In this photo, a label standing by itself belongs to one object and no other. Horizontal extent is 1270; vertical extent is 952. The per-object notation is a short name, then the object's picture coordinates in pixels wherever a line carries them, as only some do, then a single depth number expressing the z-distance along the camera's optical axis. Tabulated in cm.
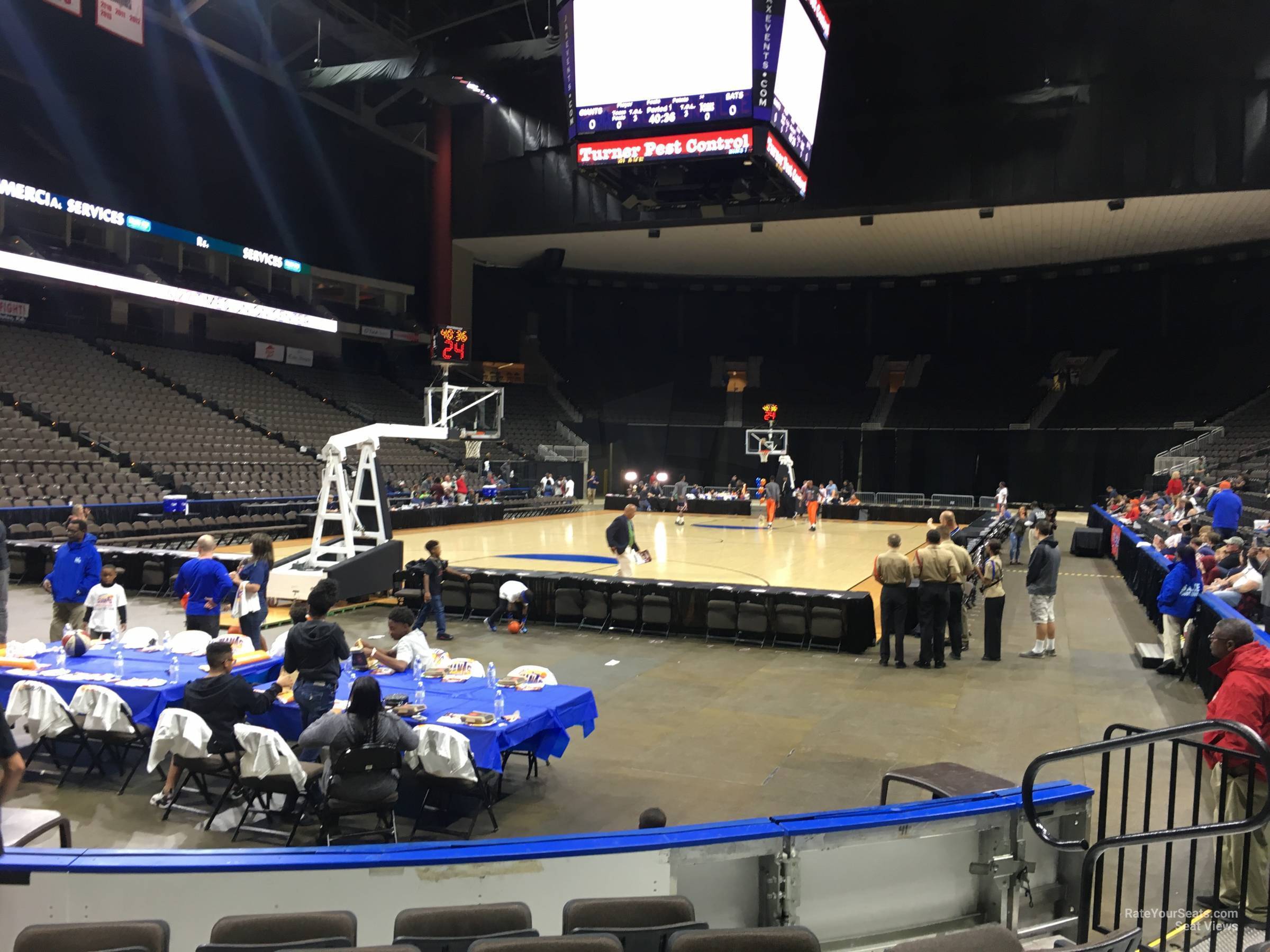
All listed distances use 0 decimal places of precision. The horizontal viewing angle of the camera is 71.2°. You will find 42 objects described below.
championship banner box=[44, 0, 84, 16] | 2038
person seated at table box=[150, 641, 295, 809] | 579
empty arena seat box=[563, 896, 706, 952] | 286
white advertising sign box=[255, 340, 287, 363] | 3341
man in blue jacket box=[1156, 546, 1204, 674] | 964
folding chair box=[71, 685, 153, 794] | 615
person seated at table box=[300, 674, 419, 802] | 510
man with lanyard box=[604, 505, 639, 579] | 1520
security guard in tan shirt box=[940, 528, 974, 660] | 1053
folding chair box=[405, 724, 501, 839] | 541
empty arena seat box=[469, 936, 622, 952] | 251
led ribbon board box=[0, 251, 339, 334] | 2373
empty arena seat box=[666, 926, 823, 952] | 256
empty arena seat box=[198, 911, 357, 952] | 271
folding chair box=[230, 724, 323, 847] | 530
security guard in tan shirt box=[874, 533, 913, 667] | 1036
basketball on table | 712
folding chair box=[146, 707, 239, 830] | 559
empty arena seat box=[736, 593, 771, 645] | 1183
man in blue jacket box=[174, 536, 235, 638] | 875
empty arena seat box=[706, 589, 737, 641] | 1204
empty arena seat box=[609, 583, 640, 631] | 1253
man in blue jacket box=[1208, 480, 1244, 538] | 1463
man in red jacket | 428
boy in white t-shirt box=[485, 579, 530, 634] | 1233
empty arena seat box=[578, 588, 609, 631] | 1267
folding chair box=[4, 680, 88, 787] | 620
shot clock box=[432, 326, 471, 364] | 2275
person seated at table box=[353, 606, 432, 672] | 688
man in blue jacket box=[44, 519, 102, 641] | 910
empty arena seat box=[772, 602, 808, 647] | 1166
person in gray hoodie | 1074
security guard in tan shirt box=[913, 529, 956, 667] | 1038
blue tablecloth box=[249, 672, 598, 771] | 569
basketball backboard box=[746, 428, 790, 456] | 3466
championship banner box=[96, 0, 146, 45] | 2114
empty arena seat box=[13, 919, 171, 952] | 254
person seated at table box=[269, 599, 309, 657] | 639
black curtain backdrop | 3562
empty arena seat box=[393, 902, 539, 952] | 279
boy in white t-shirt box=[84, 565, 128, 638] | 824
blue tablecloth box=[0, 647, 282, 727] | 629
